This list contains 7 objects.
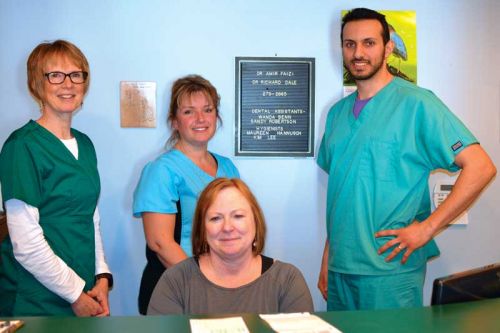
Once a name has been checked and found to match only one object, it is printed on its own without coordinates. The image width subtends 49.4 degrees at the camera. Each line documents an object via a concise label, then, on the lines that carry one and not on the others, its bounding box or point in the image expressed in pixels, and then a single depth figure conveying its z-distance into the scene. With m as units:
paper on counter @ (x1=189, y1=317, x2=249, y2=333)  1.09
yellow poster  2.32
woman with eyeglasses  1.60
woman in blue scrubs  1.90
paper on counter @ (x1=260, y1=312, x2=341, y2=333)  1.10
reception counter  1.10
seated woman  1.42
